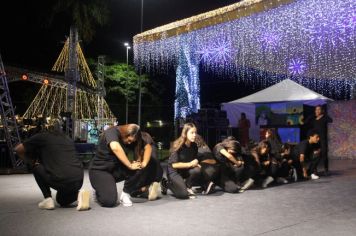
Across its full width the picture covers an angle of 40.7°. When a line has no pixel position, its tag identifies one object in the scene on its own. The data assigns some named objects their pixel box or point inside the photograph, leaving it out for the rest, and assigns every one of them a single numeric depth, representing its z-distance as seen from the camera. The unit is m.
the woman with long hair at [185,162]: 6.93
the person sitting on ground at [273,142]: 8.83
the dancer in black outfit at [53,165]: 5.80
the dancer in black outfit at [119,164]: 6.11
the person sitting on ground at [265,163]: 8.20
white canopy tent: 15.12
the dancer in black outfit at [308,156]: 9.30
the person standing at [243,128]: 15.73
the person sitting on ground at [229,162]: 7.36
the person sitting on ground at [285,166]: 8.77
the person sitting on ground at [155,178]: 6.67
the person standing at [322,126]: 10.27
